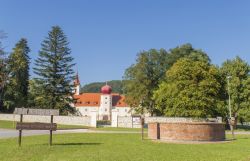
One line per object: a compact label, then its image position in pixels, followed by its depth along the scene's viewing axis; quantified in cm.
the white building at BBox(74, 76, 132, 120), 10956
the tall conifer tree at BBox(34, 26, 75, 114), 5644
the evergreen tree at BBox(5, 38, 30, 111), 6025
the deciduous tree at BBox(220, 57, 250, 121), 5247
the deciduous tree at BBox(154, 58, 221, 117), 4056
